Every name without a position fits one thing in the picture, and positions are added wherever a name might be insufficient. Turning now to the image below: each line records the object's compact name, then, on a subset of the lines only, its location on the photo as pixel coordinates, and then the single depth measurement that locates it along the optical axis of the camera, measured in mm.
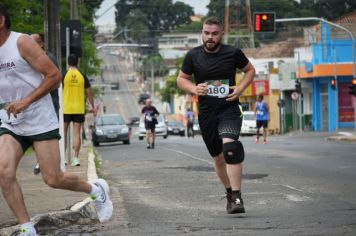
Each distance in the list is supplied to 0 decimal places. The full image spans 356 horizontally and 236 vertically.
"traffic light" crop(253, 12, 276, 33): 38656
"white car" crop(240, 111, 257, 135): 56031
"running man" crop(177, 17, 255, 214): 9000
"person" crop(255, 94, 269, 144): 32406
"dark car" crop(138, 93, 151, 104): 130500
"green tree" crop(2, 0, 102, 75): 31266
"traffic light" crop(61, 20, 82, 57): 19517
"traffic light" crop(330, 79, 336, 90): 52438
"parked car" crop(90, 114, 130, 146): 37062
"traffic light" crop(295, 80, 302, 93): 58066
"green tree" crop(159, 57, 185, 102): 114062
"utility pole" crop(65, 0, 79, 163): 16969
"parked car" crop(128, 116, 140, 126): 97225
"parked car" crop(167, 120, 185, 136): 66438
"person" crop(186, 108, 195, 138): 55594
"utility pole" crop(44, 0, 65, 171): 14739
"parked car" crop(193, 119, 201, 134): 65775
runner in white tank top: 7215
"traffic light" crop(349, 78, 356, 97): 41938
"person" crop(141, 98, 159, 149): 27970
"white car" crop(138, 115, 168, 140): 54438
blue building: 60031
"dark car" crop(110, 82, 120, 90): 146775
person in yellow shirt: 16250
